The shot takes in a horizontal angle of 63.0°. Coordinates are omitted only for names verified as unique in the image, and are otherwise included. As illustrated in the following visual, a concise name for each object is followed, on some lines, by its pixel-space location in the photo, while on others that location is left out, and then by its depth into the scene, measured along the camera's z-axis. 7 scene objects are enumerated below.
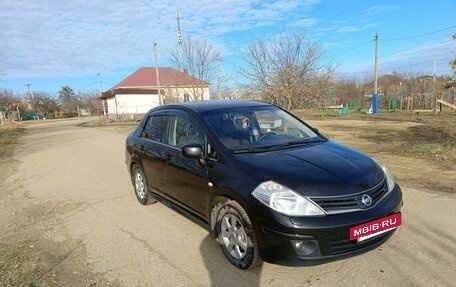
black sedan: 3.19
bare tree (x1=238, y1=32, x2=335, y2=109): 19.23
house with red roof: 27.39
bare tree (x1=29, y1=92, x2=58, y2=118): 86.81
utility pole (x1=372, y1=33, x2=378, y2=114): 34.28
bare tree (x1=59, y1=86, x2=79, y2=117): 89.78
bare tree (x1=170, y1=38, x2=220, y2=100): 25.70
